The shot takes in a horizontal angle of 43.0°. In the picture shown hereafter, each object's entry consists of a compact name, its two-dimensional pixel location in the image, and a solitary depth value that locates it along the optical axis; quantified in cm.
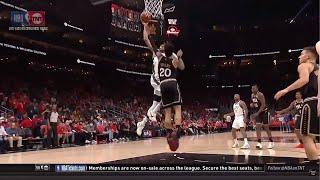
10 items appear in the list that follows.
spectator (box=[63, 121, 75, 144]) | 982
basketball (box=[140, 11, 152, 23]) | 704
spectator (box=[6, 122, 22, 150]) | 920
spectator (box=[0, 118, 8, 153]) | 881
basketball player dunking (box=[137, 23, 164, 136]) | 709
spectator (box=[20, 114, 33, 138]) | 941
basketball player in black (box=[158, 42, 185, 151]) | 701
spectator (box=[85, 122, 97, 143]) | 1000
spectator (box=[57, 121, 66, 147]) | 945
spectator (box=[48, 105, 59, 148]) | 887
